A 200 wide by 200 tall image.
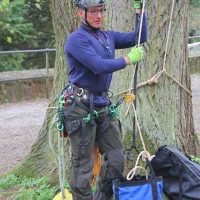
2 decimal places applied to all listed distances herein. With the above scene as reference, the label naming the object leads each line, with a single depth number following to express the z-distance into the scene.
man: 7.71
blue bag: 8.02
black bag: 8.42
